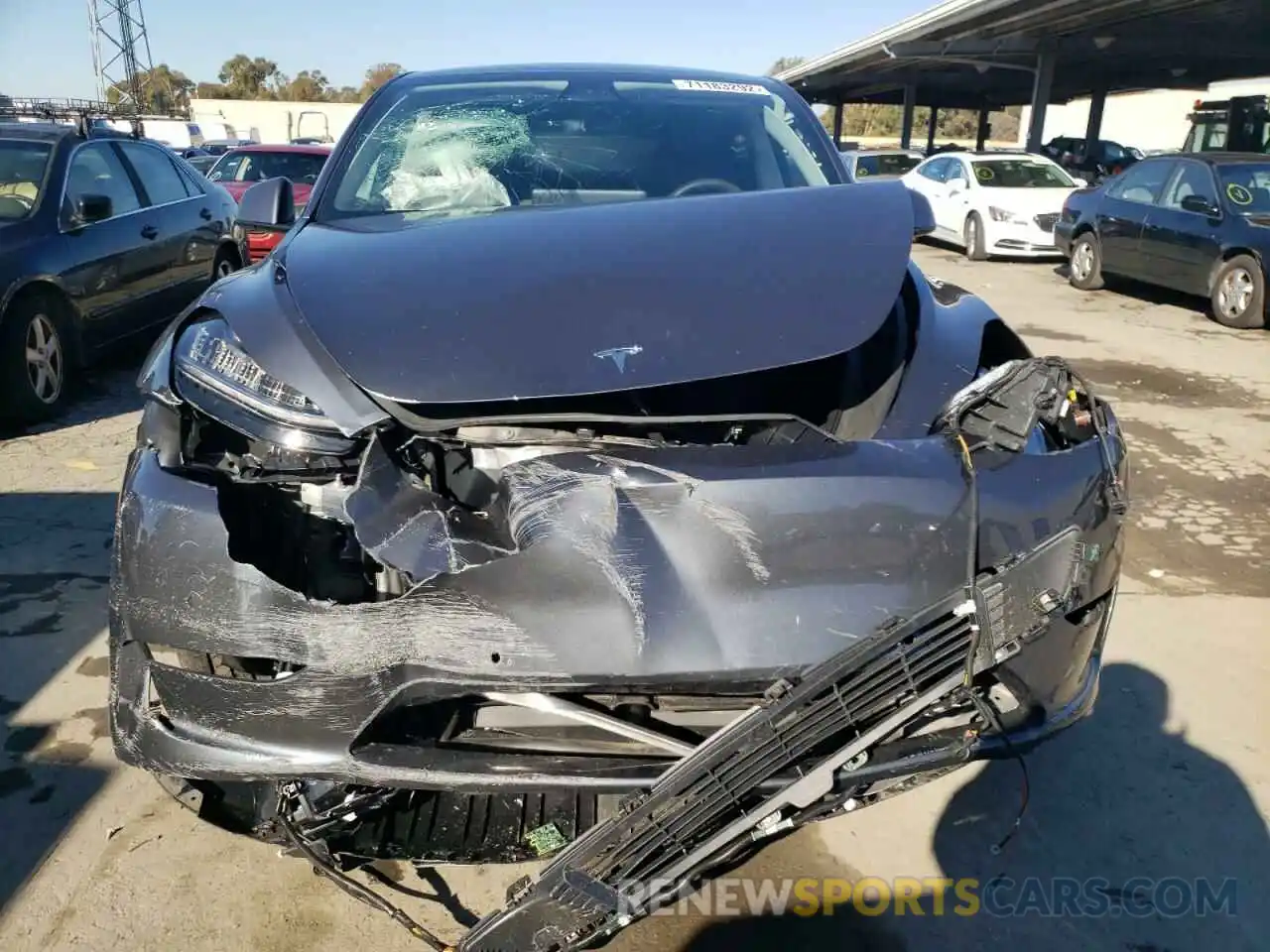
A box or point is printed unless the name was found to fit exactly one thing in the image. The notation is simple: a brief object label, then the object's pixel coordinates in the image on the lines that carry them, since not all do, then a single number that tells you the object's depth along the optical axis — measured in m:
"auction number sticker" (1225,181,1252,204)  9.38
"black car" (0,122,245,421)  5.51
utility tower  55.47
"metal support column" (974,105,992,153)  39.43
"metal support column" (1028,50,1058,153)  23.81
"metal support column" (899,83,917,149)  35.28
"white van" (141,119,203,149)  36.00
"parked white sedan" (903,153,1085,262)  13.41
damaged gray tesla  1.70
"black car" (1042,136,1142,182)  23.97
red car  11.23
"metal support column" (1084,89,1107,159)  31.12
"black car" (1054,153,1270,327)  9.16
